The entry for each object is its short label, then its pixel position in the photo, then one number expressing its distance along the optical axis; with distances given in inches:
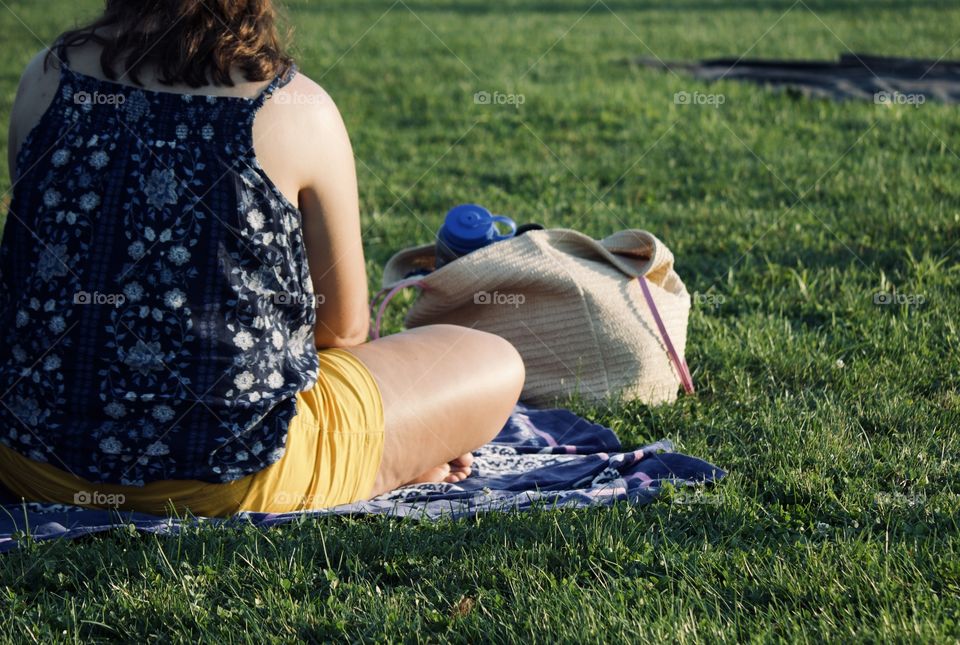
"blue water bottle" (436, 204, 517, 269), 141.8
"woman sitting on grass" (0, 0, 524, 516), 90.9
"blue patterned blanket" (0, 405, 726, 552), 101.0
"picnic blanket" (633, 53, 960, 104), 290.5
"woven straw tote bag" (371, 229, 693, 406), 136.3
